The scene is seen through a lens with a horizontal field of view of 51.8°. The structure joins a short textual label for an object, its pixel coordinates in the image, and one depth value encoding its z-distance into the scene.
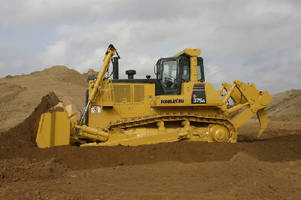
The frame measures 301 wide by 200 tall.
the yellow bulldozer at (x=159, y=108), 10.14
